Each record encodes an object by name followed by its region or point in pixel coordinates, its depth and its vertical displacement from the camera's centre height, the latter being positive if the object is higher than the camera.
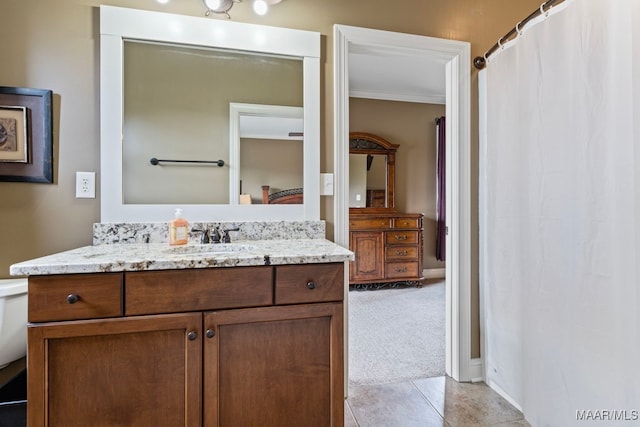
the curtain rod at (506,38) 1.35 +0.90
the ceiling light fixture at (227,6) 1.51 +1.00
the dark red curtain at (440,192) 4.22 +0.28
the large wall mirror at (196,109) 1.49 +0.52
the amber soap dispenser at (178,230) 1.41 -0.07
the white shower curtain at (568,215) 1.08 -0.01
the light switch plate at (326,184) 1.71 +0.16
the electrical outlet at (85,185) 1.45 +0.13
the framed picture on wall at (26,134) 1.38 +0.34
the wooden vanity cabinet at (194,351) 0.98 -0.46
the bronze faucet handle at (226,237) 1.51 -0.11
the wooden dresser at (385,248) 3.70 -0.41
